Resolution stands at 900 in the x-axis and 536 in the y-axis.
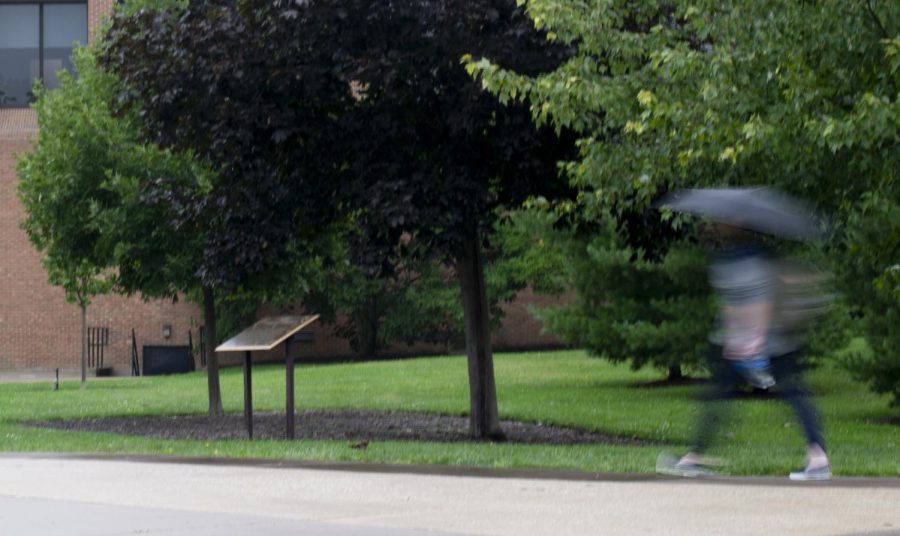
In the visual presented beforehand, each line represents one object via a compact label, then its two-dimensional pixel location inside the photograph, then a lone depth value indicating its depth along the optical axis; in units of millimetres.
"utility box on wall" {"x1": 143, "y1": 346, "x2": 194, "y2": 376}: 41312
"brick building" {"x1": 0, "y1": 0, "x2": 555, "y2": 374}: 42281
